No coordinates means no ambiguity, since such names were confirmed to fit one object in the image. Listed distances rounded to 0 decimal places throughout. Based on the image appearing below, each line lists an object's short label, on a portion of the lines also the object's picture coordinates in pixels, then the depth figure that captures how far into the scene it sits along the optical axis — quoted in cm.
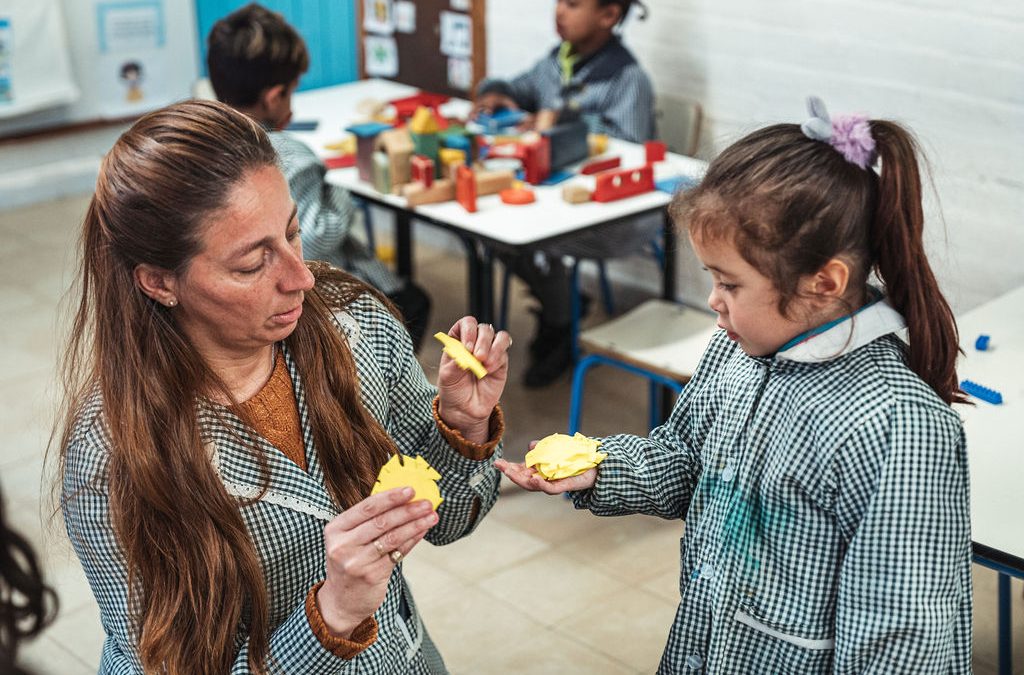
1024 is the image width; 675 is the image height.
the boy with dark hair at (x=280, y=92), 346
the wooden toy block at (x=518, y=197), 362
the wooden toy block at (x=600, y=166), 387
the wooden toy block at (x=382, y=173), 369
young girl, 144
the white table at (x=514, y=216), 342
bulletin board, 527
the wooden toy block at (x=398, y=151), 369
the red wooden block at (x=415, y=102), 447
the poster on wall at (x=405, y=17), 546
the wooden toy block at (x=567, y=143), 383
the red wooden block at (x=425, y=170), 365
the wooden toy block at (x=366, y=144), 378
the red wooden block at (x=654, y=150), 393
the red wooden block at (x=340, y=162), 402
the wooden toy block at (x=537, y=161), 377
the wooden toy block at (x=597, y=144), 408
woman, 158
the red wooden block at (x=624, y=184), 360
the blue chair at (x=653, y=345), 331
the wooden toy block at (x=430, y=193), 360
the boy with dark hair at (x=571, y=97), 428
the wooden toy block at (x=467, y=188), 355
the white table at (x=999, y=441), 189
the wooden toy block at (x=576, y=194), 360
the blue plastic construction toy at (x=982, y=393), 237
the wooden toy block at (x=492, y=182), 368
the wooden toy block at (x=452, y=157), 376
